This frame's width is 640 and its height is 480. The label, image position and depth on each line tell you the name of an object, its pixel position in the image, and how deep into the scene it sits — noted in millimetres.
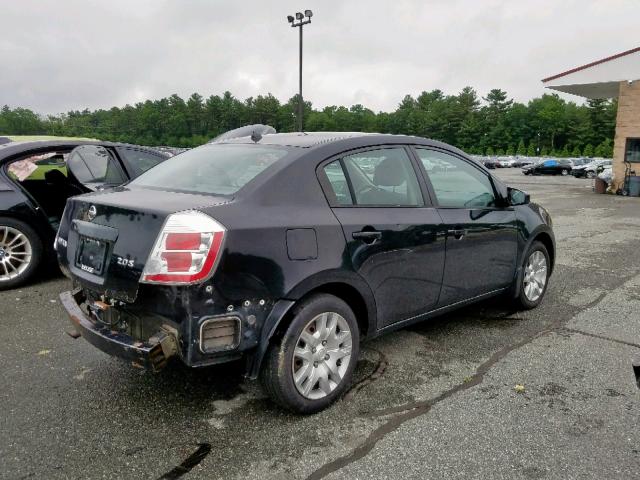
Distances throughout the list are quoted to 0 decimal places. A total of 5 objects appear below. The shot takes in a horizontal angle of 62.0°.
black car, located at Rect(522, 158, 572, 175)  41375
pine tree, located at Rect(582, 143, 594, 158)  73838
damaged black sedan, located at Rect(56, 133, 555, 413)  2572
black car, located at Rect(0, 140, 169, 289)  5434
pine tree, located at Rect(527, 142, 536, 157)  85625
